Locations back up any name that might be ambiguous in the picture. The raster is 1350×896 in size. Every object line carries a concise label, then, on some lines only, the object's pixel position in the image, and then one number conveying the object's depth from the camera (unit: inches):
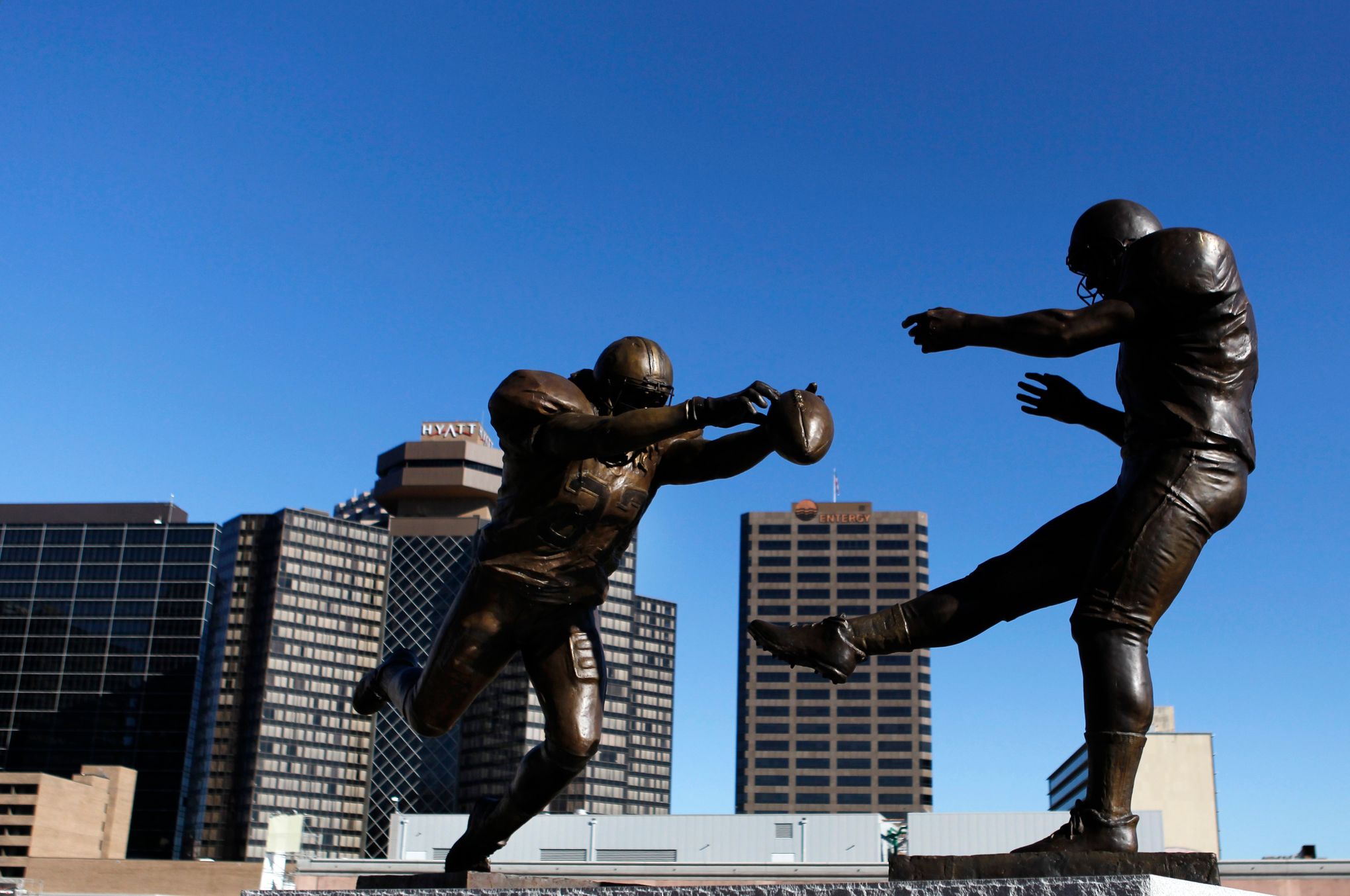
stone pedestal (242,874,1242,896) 145.8
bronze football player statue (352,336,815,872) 241.0
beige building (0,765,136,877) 4488.2
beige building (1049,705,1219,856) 3058.6
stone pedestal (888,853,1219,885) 158.4
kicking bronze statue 178.4
